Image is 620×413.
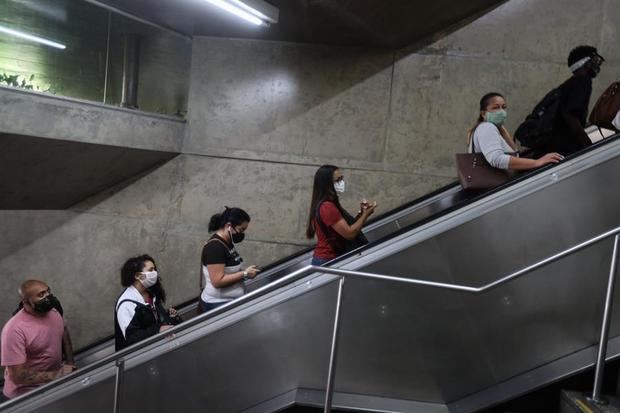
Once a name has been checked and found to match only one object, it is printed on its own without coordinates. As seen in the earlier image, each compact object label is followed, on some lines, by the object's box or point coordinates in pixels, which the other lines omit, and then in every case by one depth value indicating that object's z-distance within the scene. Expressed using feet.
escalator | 8.20
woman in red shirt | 10.70
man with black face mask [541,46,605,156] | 10.22
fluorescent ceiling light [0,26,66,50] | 14.38
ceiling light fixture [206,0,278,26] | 13.30
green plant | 14.47
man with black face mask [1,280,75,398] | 11.14
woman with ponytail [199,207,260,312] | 11.09
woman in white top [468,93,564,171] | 9.65
